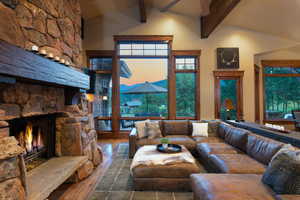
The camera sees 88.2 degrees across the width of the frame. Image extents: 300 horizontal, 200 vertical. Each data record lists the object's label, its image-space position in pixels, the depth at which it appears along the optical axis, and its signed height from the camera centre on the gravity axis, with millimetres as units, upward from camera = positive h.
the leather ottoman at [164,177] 2357 -1128
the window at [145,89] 6004 +569
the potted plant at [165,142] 3070 -766
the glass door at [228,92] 5900 +427
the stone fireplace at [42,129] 1415 -382
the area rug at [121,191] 2227 -1342
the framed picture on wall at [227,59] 5861 +1670
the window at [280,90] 6711 +547
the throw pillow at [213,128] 4258 -695
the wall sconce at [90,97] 4160 +189
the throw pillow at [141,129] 3973 -661
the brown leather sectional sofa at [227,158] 1578 -901
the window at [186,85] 5984 +706
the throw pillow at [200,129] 4164 -705
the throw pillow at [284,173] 1472 -704
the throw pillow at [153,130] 3969 -690
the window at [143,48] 5934 +2134
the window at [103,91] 5910 +485
